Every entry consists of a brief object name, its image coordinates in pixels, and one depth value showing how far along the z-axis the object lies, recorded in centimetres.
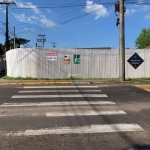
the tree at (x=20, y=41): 5306
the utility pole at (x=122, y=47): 1070
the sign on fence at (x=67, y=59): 1207
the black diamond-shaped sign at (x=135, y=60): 1224
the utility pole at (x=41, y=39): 5413
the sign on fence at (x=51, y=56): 1205
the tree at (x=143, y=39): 3836
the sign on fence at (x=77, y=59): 1214
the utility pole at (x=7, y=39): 2394
